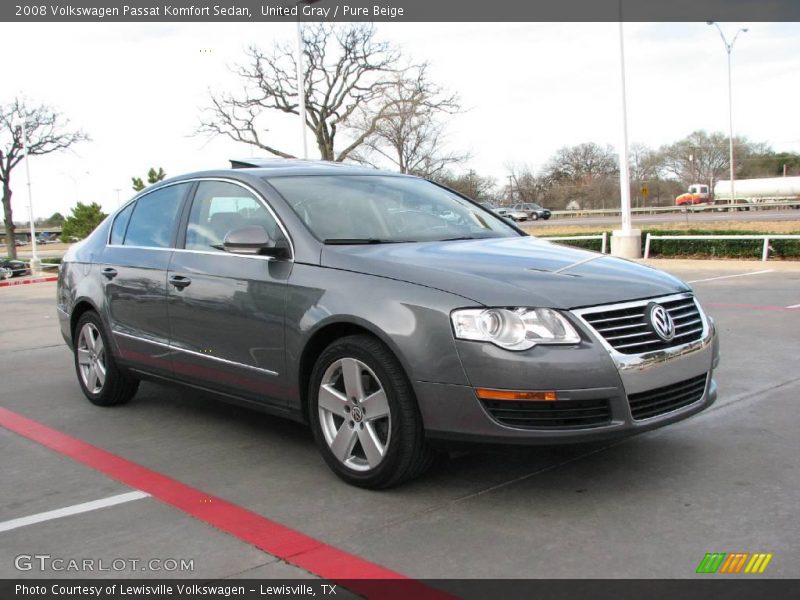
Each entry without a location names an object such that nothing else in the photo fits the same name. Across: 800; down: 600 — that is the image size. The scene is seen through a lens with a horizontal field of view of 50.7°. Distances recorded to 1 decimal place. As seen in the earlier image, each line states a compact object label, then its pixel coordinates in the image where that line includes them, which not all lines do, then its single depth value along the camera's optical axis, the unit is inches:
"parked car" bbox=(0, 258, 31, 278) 1243.8
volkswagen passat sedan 146.6
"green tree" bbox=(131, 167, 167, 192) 2016.5
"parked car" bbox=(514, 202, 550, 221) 2418.6
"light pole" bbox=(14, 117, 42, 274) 1320.1
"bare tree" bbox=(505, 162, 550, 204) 3095.5
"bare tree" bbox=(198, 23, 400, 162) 1614.2
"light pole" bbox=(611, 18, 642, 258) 813.2
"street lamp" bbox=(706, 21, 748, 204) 1901.3
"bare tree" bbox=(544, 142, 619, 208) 2965.1
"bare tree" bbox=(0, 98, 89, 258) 1898.4
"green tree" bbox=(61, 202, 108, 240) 1948.8
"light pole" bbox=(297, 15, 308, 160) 880.4
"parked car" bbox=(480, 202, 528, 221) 2320.4
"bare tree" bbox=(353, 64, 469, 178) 1513.3
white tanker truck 2733.8
